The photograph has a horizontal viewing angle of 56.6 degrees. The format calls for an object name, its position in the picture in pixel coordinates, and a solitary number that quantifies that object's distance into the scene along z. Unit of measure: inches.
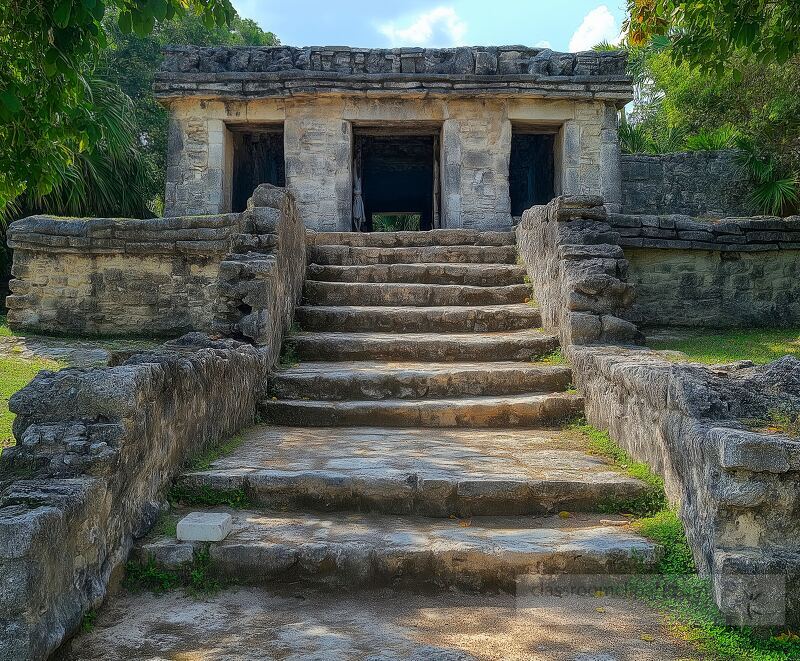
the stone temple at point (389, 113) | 466.3
